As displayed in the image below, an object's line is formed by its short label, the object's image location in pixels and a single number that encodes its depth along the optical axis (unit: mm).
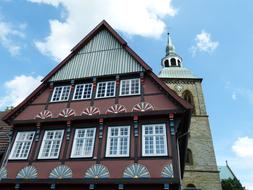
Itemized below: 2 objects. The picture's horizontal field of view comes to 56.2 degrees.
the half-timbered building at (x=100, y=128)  10883
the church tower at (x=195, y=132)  25875
